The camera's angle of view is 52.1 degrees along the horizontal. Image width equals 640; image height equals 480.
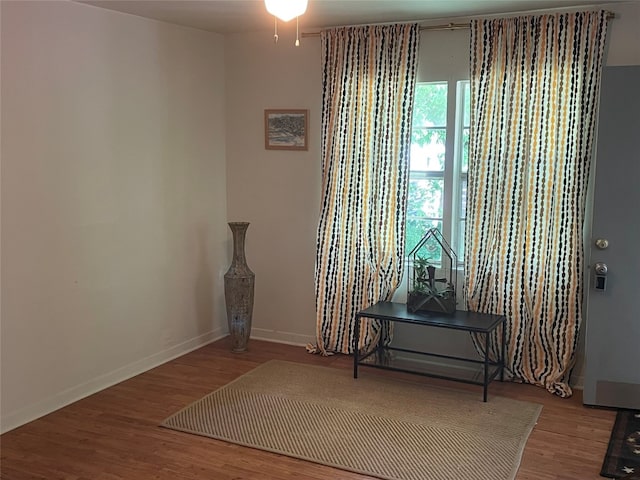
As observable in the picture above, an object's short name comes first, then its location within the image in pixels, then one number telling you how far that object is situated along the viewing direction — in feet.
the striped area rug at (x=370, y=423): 10.57
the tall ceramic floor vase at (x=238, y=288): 15.88
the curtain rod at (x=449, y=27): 13.92
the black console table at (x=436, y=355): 13.24
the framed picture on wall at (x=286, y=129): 16.05
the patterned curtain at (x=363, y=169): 14.64
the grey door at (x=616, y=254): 12.00
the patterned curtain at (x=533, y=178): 13.03
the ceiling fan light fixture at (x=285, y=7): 8.09
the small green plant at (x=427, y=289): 13.92
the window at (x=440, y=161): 14.51
